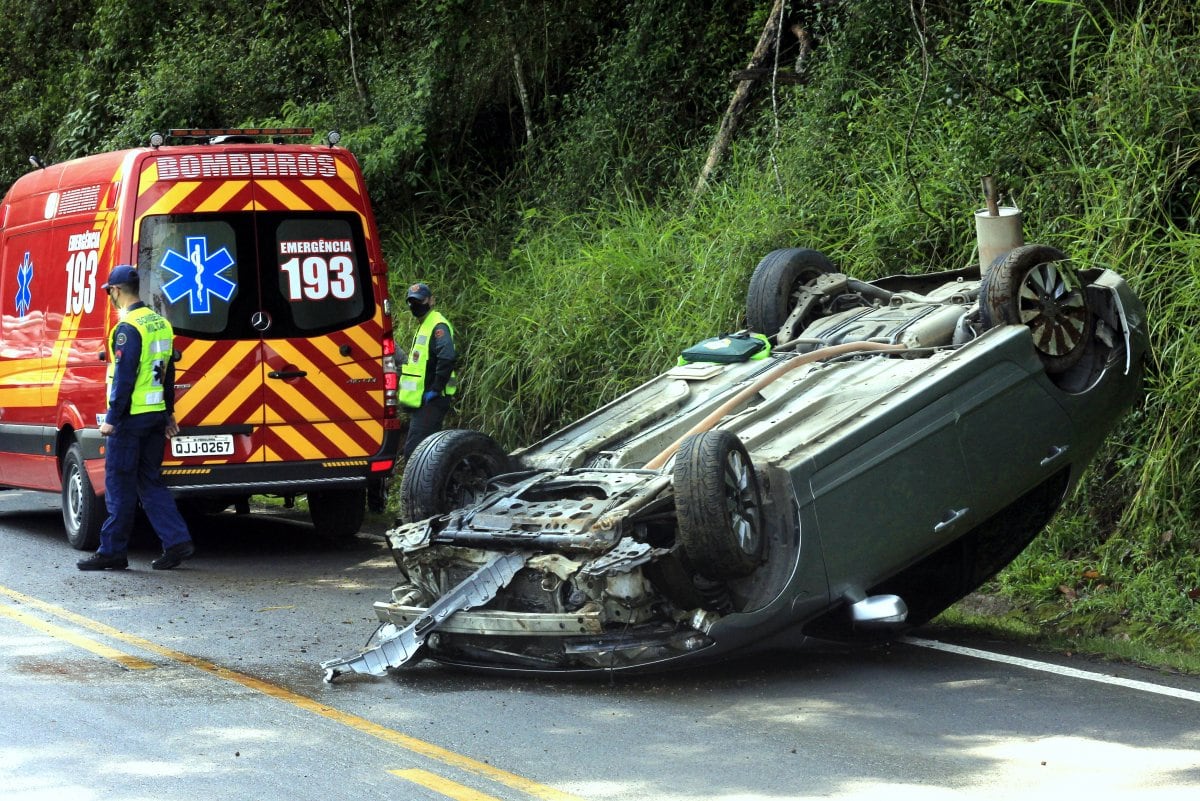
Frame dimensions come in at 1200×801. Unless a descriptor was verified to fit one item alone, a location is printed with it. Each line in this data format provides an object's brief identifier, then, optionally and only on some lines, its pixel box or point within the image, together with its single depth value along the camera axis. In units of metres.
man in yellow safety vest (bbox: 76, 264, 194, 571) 18.20
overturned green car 11.92
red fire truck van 19.07
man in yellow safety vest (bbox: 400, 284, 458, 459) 22.24
